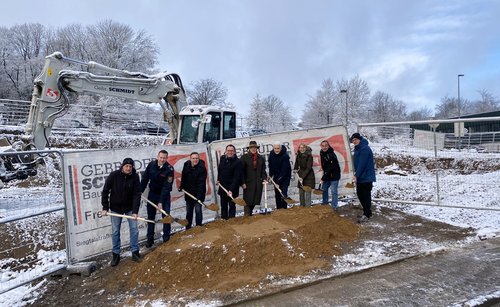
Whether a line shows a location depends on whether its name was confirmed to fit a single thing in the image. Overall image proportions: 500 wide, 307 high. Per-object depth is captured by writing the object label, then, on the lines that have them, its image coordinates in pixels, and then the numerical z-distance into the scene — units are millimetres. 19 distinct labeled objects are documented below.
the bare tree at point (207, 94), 61844
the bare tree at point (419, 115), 88550
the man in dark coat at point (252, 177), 7723
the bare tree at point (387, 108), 71812
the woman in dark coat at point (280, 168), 8133
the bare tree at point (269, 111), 38062
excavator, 10719
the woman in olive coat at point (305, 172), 8375
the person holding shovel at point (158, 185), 6508
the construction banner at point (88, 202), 5895
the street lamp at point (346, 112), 51047
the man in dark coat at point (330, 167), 8398
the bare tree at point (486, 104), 90562
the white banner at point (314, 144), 9102
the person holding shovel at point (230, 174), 7516
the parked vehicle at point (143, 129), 26844
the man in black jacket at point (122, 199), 5832
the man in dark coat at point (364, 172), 7750
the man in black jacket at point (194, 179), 7094
